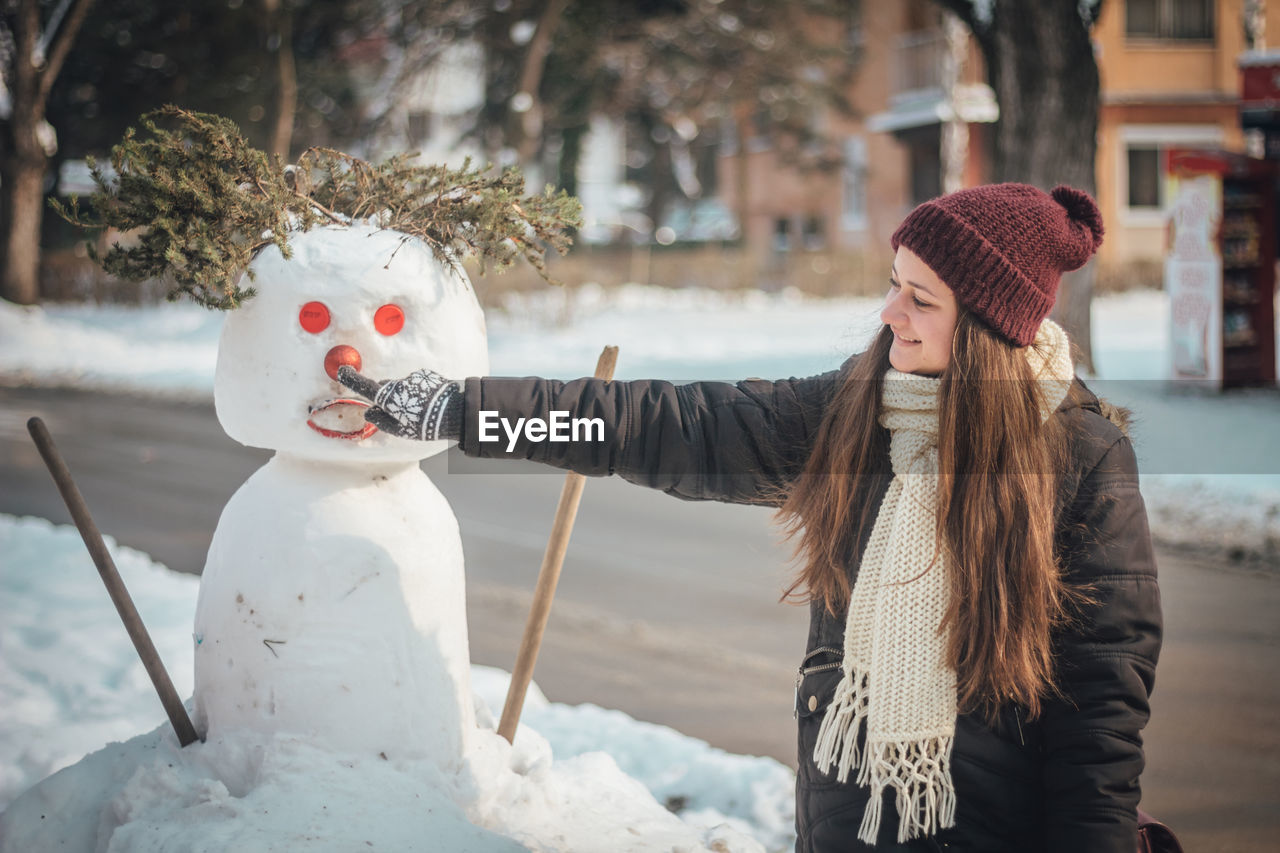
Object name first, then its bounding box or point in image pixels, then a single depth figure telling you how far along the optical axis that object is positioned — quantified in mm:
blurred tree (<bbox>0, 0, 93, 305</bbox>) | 20516
